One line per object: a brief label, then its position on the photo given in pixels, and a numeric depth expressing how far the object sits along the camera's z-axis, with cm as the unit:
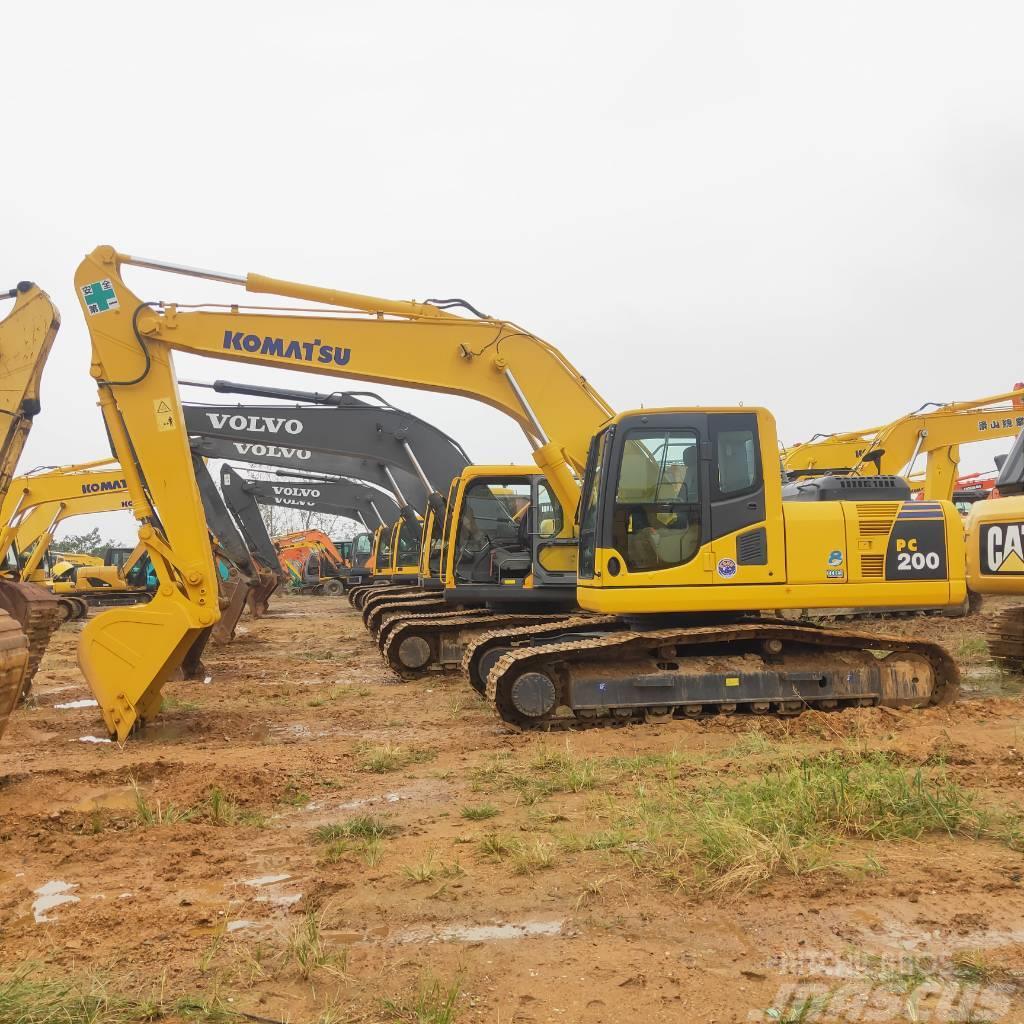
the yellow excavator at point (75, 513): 2445
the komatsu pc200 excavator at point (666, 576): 790
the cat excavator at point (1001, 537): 761
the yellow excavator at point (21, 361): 830
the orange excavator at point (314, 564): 4481
